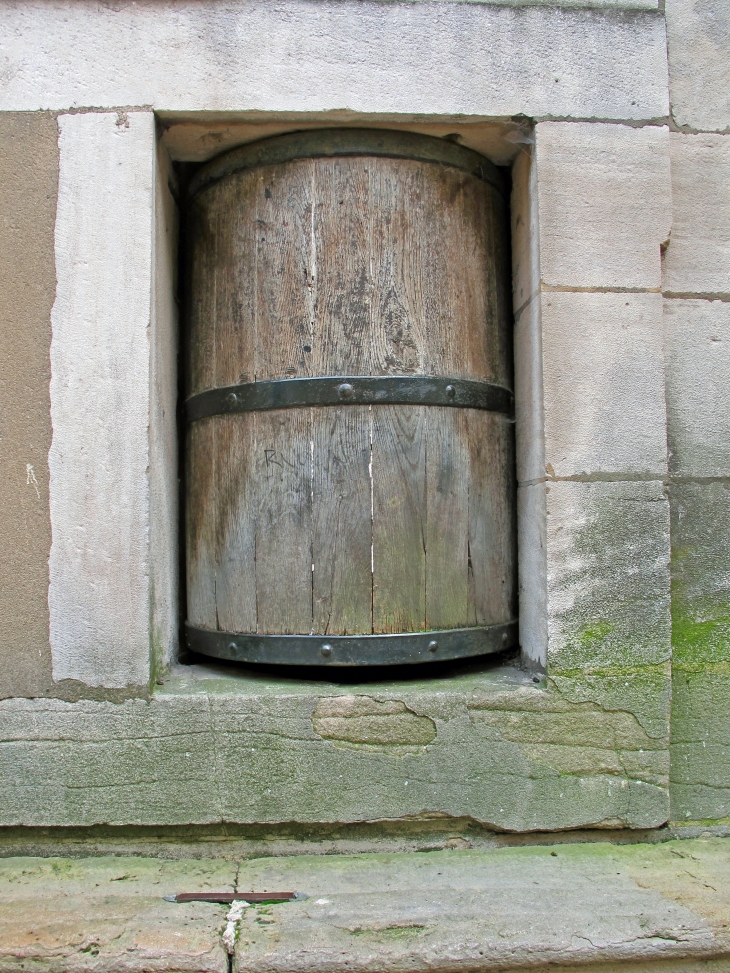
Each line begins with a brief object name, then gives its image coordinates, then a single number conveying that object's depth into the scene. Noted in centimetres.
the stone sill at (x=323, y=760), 180
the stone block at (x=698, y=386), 198
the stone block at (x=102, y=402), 182
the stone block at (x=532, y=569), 191
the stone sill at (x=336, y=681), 185
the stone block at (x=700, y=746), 192
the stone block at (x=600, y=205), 192
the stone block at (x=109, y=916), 146
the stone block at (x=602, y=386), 189
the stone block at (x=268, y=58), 187
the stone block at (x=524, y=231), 197
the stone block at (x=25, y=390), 182
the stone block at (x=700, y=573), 196
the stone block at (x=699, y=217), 201
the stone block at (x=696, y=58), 201
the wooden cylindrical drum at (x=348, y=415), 190
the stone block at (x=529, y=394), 193
